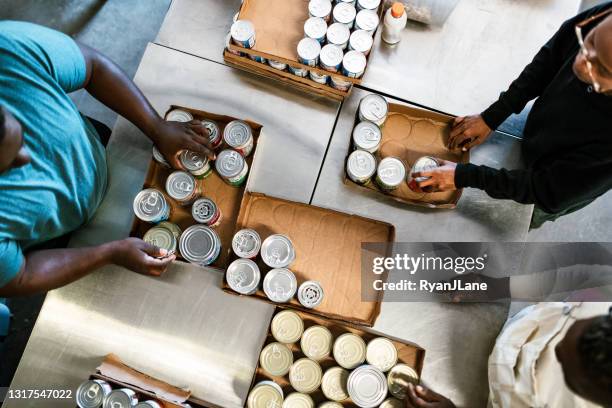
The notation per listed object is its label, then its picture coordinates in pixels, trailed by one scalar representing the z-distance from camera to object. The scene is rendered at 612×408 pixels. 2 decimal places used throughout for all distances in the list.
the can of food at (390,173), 1.42
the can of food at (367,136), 1.43
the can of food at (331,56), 1.39
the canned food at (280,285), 1.28
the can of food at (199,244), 1.31
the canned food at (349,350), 1.35
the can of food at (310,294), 1.30
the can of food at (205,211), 1.34
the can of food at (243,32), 1.40
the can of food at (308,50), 1.38
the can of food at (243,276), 1.27
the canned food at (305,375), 1.34
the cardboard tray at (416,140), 1.50
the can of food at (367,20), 1.44
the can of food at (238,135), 1.38
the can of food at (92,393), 1.24
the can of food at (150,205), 1.31
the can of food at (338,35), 1.41
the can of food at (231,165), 1.36
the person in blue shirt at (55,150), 1.08
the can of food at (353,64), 1.38
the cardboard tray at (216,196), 1.40
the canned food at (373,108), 1.45
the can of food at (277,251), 1.30
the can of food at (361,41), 1.42
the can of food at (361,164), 1.43
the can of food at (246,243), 1.31
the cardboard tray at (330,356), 1.37
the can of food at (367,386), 1.29
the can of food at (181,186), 1.34
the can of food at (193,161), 1.37
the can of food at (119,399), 1.23
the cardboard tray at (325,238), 1.38
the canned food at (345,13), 1.44
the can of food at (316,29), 1.41
